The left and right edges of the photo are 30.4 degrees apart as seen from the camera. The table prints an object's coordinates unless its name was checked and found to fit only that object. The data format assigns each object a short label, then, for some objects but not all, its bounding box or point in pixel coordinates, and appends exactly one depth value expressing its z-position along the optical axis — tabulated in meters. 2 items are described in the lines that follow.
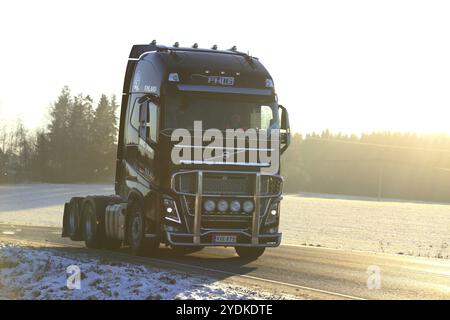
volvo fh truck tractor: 17.38
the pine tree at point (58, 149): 108.06
